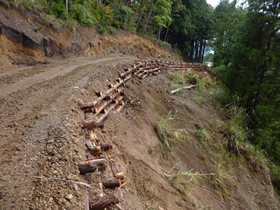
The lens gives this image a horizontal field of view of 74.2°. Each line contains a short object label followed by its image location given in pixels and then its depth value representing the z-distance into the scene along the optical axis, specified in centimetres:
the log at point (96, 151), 265
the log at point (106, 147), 284
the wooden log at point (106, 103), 393
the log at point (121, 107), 462
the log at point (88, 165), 221
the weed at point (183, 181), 344
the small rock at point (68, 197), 183
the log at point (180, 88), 810
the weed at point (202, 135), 587
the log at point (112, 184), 228
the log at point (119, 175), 247
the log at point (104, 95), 371
